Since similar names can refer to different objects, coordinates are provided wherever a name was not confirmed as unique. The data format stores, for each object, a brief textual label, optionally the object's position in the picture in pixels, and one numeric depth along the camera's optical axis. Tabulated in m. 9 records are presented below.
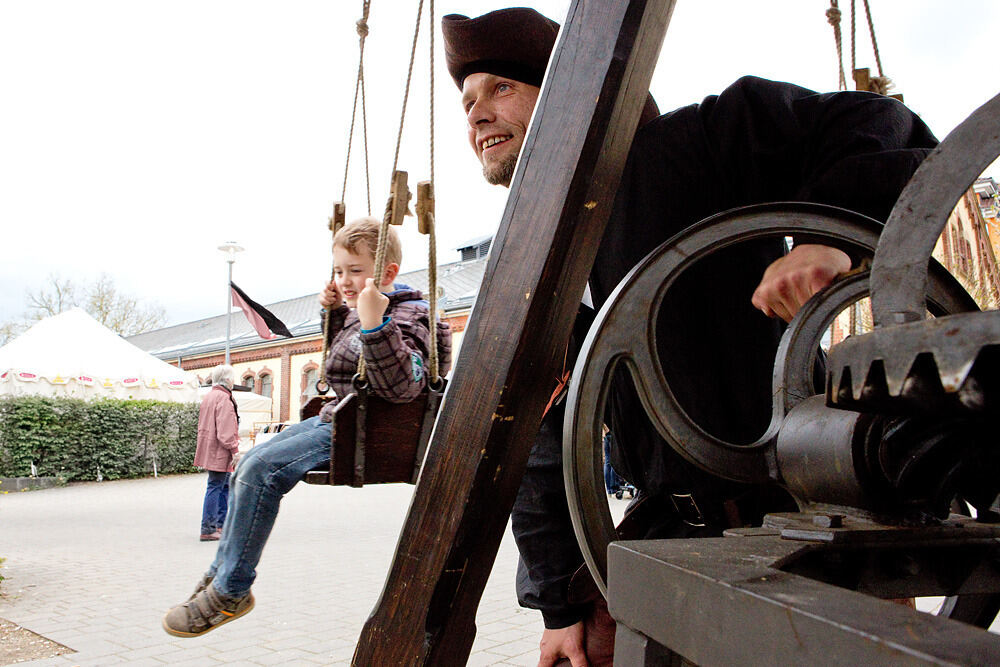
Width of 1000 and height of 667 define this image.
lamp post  17.19
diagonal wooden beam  1.01
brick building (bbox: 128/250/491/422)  31.06
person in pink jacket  8.09
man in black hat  1.34
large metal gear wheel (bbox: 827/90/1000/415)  0.44
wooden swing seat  2.44
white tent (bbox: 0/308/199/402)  14.05
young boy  2.46
